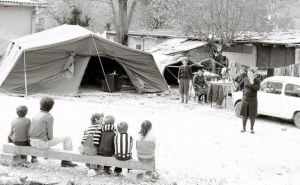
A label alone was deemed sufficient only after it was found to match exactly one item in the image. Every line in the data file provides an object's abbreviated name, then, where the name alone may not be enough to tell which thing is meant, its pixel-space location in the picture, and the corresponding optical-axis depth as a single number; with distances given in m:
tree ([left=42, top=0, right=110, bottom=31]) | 42.93
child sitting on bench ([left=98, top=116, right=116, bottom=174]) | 8.68
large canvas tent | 18.38
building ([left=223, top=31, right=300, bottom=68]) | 21.28
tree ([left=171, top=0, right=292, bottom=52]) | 22.82
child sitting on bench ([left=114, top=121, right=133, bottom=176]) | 8.48
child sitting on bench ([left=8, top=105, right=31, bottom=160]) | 8.98
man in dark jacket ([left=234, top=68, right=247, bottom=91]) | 15.13
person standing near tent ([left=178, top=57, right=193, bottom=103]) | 18.45
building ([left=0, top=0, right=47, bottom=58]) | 29.31
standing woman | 12.91
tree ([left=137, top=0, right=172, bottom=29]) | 47.00
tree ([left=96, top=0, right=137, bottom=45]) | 32.88
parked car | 15.18
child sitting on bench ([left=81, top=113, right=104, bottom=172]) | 8.73
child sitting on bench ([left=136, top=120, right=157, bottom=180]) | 8.52
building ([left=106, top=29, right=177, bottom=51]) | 30.58
